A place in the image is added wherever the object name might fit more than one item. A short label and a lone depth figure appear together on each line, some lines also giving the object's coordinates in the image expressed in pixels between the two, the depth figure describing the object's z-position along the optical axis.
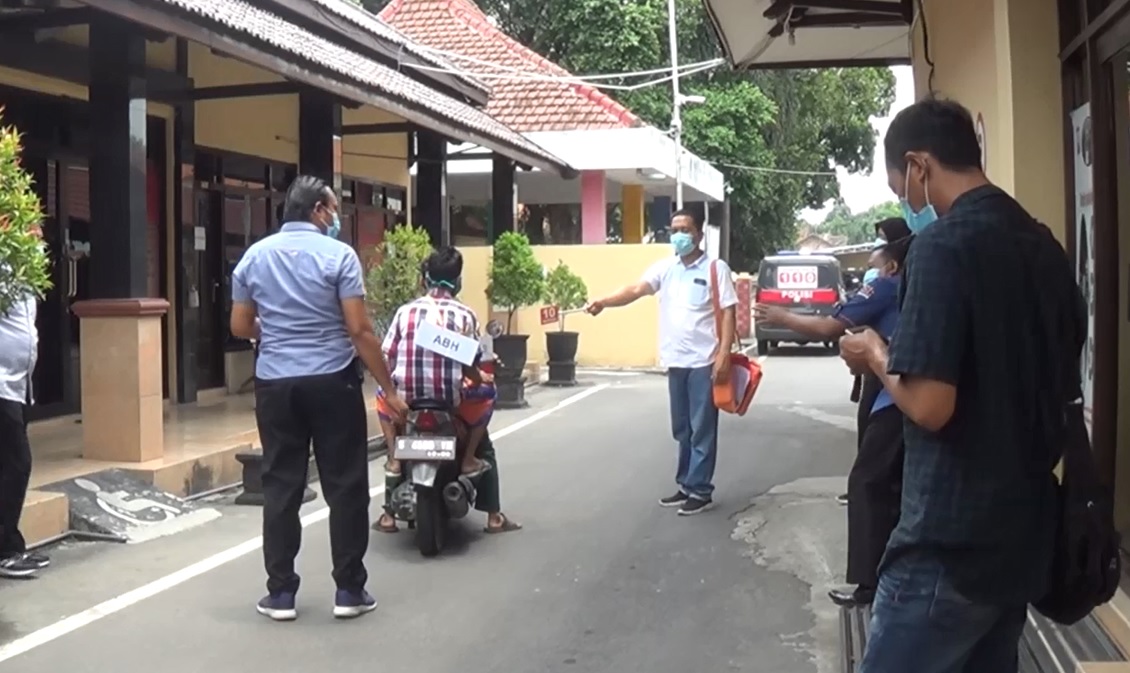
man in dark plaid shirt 2.61
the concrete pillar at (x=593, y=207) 24.02
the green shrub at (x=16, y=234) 5.43
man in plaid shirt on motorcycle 7.02
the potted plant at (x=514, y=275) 16.95
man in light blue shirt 5.84
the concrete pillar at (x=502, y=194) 20.14
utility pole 24.05
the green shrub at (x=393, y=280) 12.52
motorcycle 6.87
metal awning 10.11
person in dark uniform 5.25
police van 24.11
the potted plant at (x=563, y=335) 18.31
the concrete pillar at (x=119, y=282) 8.96
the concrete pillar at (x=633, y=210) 27.08
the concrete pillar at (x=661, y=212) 29.83
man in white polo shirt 8.13
